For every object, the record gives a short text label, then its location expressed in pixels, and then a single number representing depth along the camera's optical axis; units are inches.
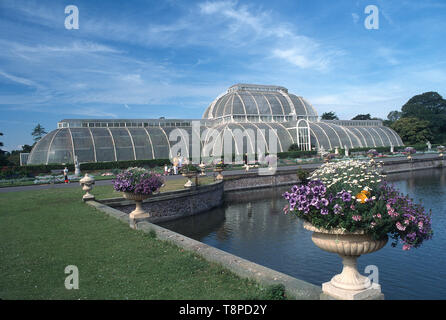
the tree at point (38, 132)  3654.0
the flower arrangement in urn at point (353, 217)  171.6
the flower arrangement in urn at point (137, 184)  419.2
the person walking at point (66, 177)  1070.3
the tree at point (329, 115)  3696.9
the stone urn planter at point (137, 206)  423.8
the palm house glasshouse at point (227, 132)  1520.7
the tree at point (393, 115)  4268.2
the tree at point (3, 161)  1786.4
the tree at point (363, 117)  3666.3
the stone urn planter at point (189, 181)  768.9
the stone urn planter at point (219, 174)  988.4
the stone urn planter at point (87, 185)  631.8
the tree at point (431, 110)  3400.6
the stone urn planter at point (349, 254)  177.5
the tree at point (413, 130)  2780.5
